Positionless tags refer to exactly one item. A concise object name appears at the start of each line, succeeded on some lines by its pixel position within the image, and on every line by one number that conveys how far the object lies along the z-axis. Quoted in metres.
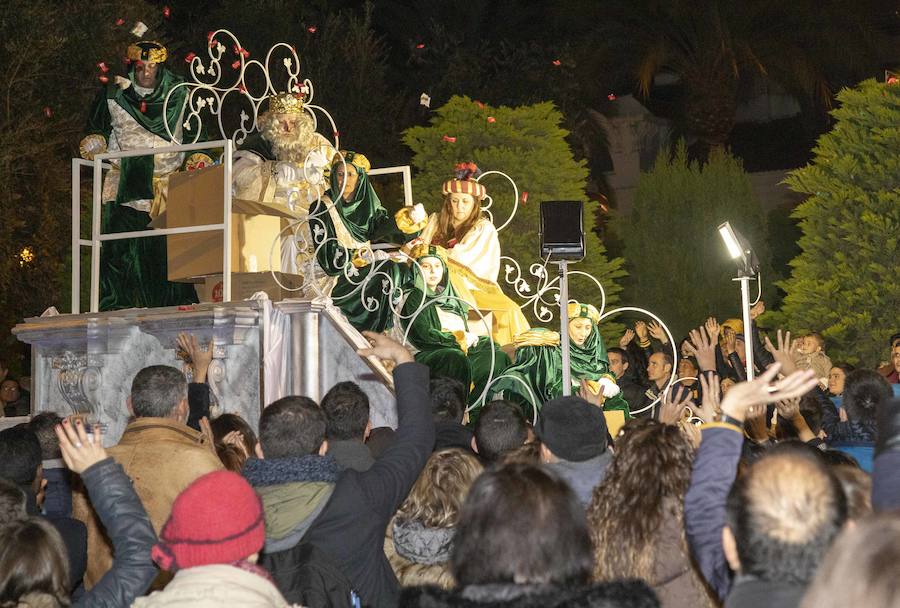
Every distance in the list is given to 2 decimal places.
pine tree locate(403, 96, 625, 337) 17.28
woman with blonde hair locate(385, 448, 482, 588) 4.55
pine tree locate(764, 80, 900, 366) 13.65
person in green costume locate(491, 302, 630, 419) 10.90
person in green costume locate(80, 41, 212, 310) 10.36
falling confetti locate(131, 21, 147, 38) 10.28
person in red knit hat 3.22
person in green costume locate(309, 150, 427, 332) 10.61
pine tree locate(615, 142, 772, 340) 19.98
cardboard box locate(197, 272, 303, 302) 10.72
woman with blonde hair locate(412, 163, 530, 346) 11.66
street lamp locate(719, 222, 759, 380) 7.27
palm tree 21.06
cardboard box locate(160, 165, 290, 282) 10.17
